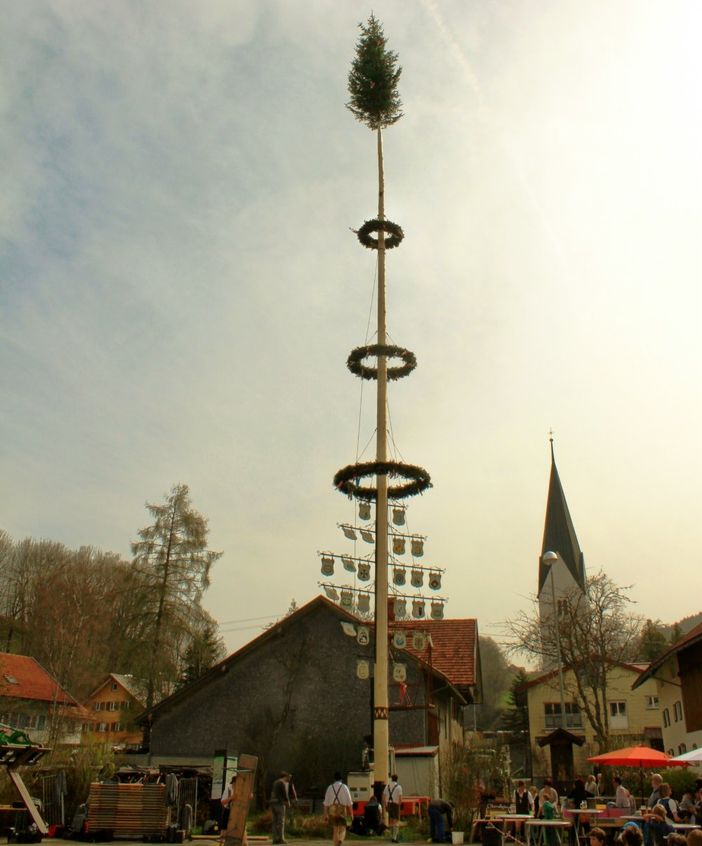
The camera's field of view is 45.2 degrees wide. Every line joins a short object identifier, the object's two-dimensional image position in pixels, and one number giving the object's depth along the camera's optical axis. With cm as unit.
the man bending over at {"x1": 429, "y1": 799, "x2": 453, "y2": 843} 2047
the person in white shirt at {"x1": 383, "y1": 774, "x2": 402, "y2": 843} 2200
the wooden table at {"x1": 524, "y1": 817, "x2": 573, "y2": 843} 1602
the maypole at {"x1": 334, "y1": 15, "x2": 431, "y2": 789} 2472
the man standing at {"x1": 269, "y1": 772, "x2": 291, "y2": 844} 1933
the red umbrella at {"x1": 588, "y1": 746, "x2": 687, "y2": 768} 2023
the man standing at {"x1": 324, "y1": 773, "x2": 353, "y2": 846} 1650
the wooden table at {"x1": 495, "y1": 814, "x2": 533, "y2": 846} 1692
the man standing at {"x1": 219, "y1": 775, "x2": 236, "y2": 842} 1967
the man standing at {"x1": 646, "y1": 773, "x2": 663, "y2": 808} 1716
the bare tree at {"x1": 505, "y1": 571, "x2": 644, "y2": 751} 4241
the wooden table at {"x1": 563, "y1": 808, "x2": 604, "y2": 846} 1758
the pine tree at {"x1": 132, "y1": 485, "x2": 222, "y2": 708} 4391
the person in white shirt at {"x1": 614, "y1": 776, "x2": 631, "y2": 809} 1933
